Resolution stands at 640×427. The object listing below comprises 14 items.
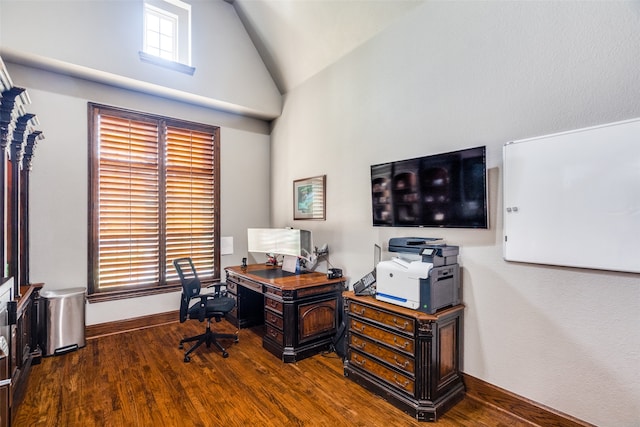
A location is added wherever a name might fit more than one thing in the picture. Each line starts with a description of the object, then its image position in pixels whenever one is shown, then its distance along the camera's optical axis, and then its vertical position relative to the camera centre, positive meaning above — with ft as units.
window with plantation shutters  12.34 +0.69
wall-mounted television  7.82 +0.72
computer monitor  12.10 -1.09
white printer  7.41 -1.57
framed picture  13.06 +0.82
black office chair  10.40 -3.24
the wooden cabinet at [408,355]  7.22 -3.61
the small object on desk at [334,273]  11.33 -2.17
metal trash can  10.36 -3.63
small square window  12.90 +8.04
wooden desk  10.00 -3.26
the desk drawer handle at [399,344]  7.51 -3.24
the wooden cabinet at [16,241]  6.88 -0.75
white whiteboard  5.76 +0.36
